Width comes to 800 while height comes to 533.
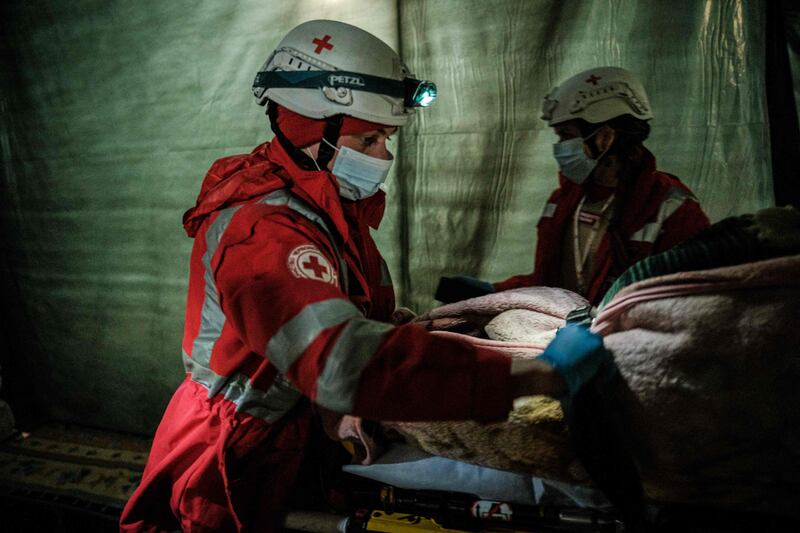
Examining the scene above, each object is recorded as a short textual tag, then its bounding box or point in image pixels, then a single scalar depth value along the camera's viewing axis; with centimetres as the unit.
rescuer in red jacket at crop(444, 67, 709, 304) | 225
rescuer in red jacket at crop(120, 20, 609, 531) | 105
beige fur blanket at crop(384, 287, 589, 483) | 122
